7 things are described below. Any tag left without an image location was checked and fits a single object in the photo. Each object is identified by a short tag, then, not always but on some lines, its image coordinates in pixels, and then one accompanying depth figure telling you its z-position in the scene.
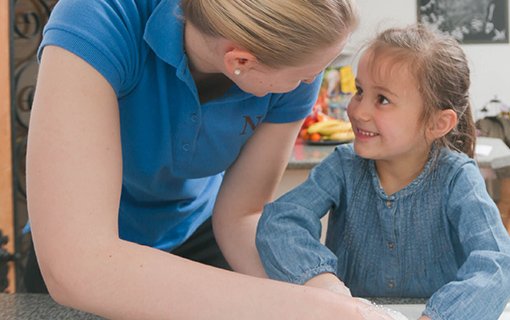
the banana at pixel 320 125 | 3.06
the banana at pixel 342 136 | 3.02
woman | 0.81
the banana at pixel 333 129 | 3.07
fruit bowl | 3.03
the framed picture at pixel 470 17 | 4.11
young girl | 1.05
